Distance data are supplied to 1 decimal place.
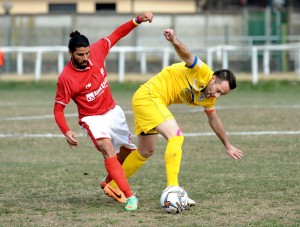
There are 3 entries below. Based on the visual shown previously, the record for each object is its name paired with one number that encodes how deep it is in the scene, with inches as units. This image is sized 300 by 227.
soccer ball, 646.5
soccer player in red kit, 679.7
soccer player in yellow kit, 665.6
